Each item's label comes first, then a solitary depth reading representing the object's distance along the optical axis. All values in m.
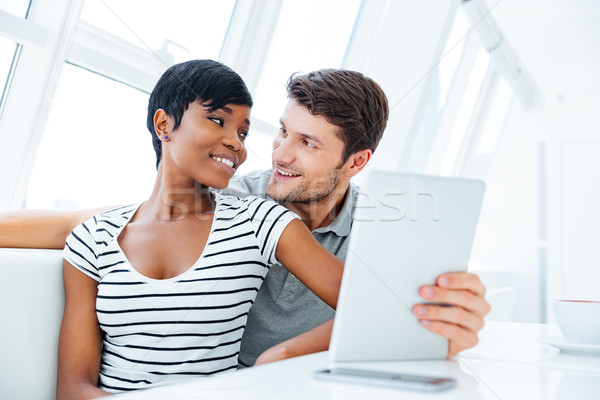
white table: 0.52
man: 1.30
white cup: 0.85
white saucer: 0.82
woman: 1.08
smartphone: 0.54
